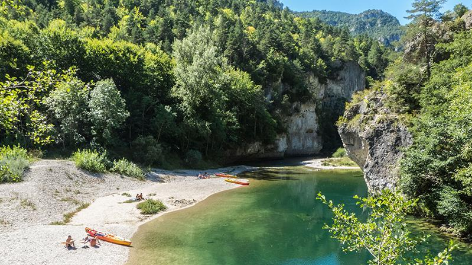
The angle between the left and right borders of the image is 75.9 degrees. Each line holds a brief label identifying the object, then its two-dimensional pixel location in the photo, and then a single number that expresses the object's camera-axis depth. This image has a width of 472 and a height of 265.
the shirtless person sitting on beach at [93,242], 17.62
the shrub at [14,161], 25.47
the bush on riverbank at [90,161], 33.28
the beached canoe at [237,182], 39.69
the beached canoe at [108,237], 18.58
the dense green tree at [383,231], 5.86
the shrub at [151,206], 25.44
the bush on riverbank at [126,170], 36.62
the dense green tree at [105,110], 38.03
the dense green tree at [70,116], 37.12
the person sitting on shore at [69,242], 16.86
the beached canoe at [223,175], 44.62
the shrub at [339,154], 75.38
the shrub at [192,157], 48.87
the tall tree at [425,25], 27.80
